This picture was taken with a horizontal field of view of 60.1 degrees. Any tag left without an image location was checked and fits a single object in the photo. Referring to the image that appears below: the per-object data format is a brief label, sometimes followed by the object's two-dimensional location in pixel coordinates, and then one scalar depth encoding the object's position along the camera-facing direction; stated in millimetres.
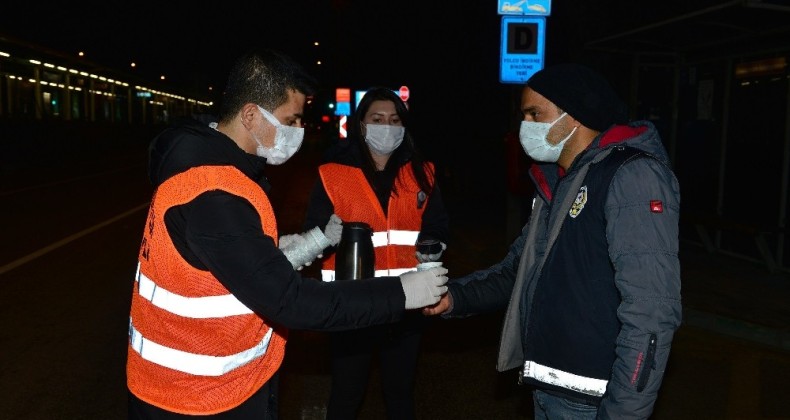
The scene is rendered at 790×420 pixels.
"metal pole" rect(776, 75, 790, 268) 7831
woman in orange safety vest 3160
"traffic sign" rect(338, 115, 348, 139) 23622
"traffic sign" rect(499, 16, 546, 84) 8539
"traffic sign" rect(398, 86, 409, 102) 22238
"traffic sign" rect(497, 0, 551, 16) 8625
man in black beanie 1948
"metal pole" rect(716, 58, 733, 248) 8625
